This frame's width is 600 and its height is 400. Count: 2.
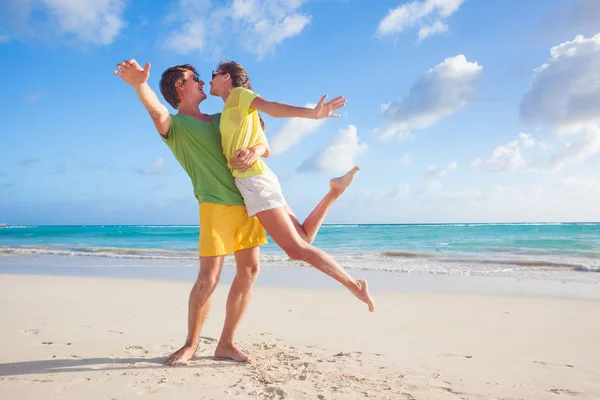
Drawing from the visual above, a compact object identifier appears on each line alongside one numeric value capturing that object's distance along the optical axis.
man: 2.98
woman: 2.80
